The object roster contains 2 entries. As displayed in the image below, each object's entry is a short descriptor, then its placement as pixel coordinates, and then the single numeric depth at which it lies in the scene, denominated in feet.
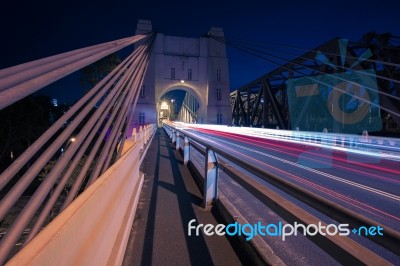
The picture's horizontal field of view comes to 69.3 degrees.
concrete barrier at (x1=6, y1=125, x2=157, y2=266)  4.58
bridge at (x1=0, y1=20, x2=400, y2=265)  6.22
